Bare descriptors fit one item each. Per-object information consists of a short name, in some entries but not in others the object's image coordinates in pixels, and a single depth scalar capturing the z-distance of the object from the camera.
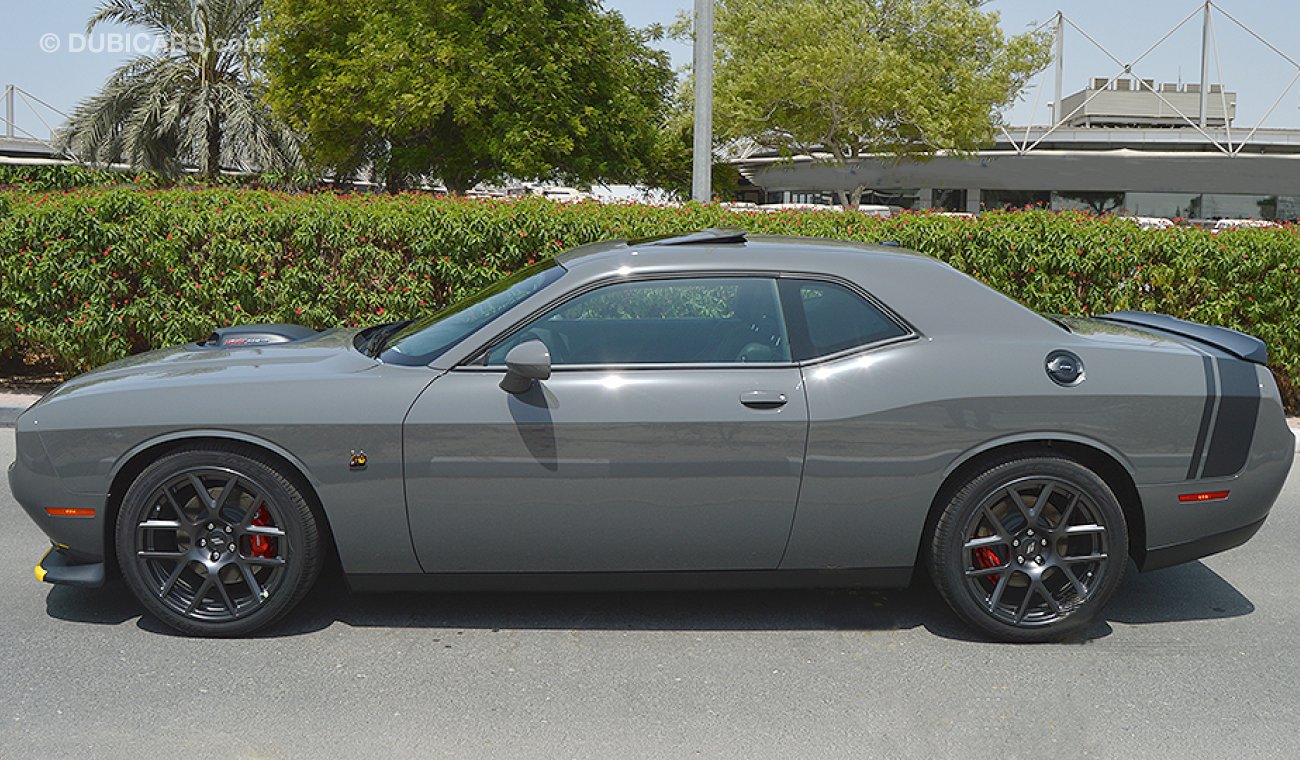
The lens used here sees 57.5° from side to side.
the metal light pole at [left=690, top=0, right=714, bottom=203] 12.24
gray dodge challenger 4.23
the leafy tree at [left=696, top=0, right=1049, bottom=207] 44.09
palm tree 32.50
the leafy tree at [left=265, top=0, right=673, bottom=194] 30.36
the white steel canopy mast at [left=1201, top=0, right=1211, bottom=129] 58.59
